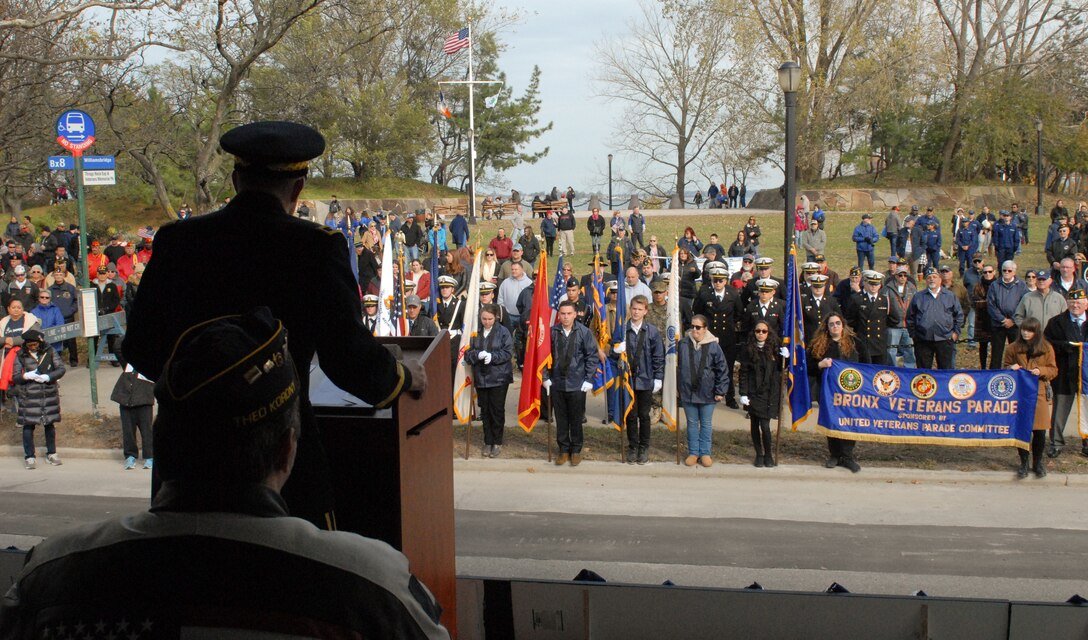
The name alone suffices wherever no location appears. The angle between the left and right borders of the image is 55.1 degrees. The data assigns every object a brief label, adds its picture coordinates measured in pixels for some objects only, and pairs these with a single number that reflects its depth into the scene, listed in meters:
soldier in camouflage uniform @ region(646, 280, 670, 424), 15.34
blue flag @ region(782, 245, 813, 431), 13.16
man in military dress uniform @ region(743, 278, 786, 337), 14.57
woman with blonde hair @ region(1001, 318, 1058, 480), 12.28
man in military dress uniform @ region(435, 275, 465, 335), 16.16
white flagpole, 43.62
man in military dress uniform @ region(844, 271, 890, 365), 15.17
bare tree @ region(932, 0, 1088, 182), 47.56
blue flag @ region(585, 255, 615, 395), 13.93
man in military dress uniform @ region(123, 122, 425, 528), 2.52
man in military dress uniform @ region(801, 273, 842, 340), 14.91
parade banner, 12.41
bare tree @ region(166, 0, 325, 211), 20.88
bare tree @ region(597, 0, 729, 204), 49.47
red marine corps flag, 13.34
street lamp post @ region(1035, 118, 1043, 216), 42.31
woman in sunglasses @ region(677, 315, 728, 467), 12.90
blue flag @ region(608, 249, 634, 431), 13.40
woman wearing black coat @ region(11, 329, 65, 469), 13.25
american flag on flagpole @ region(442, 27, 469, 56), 40.66
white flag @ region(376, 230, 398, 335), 15.42
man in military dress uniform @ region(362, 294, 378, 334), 15.24
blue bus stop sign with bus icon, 14.14
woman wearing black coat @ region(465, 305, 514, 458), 13.63
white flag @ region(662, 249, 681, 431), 13.71
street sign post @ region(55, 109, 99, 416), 14.14
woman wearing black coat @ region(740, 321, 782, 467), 12.93
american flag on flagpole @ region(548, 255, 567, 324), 15.16
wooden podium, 2.64
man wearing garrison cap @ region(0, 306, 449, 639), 1.53
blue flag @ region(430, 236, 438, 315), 16.72
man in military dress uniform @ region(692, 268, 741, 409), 15.65
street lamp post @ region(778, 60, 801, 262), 14.69
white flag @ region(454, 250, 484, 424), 13.89
